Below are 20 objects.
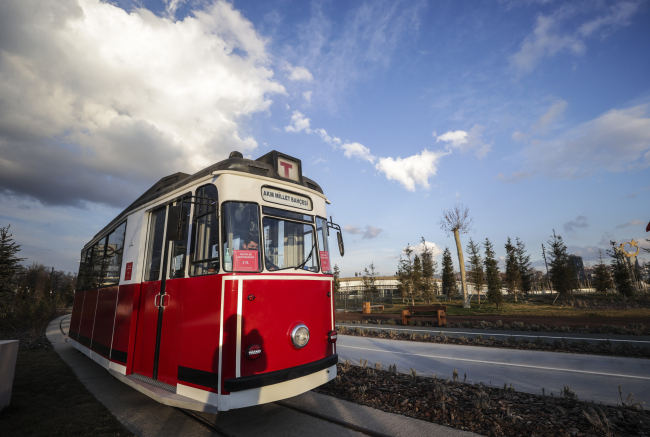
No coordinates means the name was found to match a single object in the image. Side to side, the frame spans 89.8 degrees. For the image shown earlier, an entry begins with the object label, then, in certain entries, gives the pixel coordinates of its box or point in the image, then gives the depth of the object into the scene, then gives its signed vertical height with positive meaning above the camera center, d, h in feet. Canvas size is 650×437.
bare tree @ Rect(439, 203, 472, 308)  85.23 +11.45
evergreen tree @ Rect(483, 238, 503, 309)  80.64 +2.70
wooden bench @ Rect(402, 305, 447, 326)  50.39 -3.18
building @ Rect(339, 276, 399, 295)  205.28 +7.06
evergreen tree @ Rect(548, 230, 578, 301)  95.30 +4.44
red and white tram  12.93 +0.12
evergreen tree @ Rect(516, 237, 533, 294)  111.86 +7.36
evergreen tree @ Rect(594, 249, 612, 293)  97.09 +2.75
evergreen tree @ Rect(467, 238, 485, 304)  103.24 +6.47
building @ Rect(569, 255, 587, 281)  262.26 +19.57
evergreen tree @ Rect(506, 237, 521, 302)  105.19 +5.54
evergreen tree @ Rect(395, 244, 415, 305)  100.26 +5.47
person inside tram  14.02 +2.18
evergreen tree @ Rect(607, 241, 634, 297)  83.61 +3.41
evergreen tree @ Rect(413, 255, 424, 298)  91.86 +2.85
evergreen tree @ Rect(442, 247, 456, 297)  144.62 +7.54
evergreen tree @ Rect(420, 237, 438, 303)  88.89 +5.35
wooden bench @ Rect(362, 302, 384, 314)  81.56 -3.86
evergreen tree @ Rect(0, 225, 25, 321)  51.46 +4.87
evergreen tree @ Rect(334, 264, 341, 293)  124.57 +7.05
